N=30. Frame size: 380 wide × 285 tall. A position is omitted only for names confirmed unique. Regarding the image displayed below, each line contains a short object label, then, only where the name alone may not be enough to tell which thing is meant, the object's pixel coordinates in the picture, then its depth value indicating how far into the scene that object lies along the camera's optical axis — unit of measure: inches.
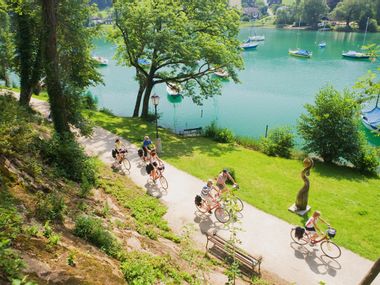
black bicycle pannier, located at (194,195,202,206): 561.9
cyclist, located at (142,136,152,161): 741.8
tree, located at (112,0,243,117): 1018.7
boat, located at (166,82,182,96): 1191.6
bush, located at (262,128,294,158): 973.8
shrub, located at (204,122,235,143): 1066.1
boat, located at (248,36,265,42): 3784.5
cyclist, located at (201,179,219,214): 566.9
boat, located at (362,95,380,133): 1409.9
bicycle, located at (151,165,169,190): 661.3
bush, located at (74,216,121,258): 343.0
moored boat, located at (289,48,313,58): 2837.1
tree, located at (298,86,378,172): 885.8
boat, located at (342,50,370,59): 2711.6
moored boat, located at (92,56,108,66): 2558.3
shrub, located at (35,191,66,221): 337.3
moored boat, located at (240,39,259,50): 3326.8
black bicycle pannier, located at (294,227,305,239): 491.8
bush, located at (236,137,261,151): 1041.3
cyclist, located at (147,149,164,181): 658.2
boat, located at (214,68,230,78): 1156.9
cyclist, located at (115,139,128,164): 724.0
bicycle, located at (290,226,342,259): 490.9
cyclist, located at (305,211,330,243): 501.7
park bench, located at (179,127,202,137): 1146.9
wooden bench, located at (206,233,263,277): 439.7
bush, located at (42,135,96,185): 515.0
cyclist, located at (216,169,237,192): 587.8
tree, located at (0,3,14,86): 1080.2
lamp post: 804.6
